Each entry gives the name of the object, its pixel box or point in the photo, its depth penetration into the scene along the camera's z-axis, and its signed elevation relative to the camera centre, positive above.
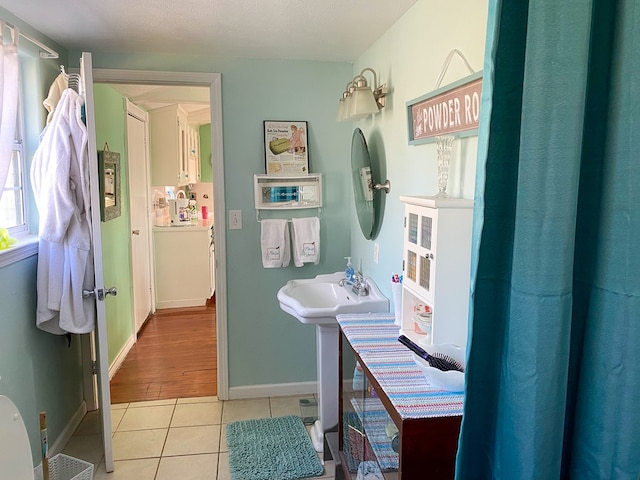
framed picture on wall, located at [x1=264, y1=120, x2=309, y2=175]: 3.10 +0.20
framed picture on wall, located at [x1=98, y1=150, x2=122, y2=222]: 3.21 -0.06
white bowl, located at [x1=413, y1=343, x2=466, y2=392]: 1.43 -0.58
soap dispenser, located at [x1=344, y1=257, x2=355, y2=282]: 2.85 -0.55
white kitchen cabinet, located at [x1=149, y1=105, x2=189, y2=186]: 5.22 +0.34
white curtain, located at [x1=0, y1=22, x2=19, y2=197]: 1.92 +0.30
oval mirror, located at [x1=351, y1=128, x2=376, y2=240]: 2.70 -0.02
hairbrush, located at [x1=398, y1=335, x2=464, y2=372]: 1.50 -0.56
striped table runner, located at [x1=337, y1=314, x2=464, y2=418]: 1.36 -0.63
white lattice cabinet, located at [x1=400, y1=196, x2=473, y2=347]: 1.56 -0.27
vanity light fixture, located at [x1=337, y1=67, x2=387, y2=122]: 2.50 +0.42
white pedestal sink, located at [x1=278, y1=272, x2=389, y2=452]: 2.44 -0.76
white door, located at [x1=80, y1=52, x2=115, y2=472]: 2.24 -0.50
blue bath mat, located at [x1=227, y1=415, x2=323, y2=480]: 2.45 -1.47
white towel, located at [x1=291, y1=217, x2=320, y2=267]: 3.16 -0.40
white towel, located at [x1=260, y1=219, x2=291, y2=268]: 3.12 -0.40
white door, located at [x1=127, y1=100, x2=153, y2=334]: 4.37 -0.33
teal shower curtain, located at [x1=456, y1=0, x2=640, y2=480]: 0.72 -0.08
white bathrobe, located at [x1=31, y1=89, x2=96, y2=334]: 2.24 -0.22
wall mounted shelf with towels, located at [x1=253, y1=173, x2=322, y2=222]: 3.11 -0.08
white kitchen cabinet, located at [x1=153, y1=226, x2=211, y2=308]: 5.26 -0.97
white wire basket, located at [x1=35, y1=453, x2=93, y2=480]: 2.23 -1.34
